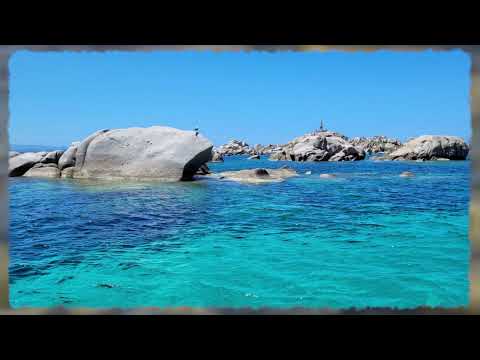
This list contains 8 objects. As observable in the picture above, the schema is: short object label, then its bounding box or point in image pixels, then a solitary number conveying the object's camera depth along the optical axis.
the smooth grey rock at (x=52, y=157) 19.92
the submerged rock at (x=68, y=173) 18.09
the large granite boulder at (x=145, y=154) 16.62
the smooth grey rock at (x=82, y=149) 17.56
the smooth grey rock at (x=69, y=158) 18.58
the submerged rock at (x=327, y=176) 21.84
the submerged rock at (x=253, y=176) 18.14
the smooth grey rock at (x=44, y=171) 18.59
